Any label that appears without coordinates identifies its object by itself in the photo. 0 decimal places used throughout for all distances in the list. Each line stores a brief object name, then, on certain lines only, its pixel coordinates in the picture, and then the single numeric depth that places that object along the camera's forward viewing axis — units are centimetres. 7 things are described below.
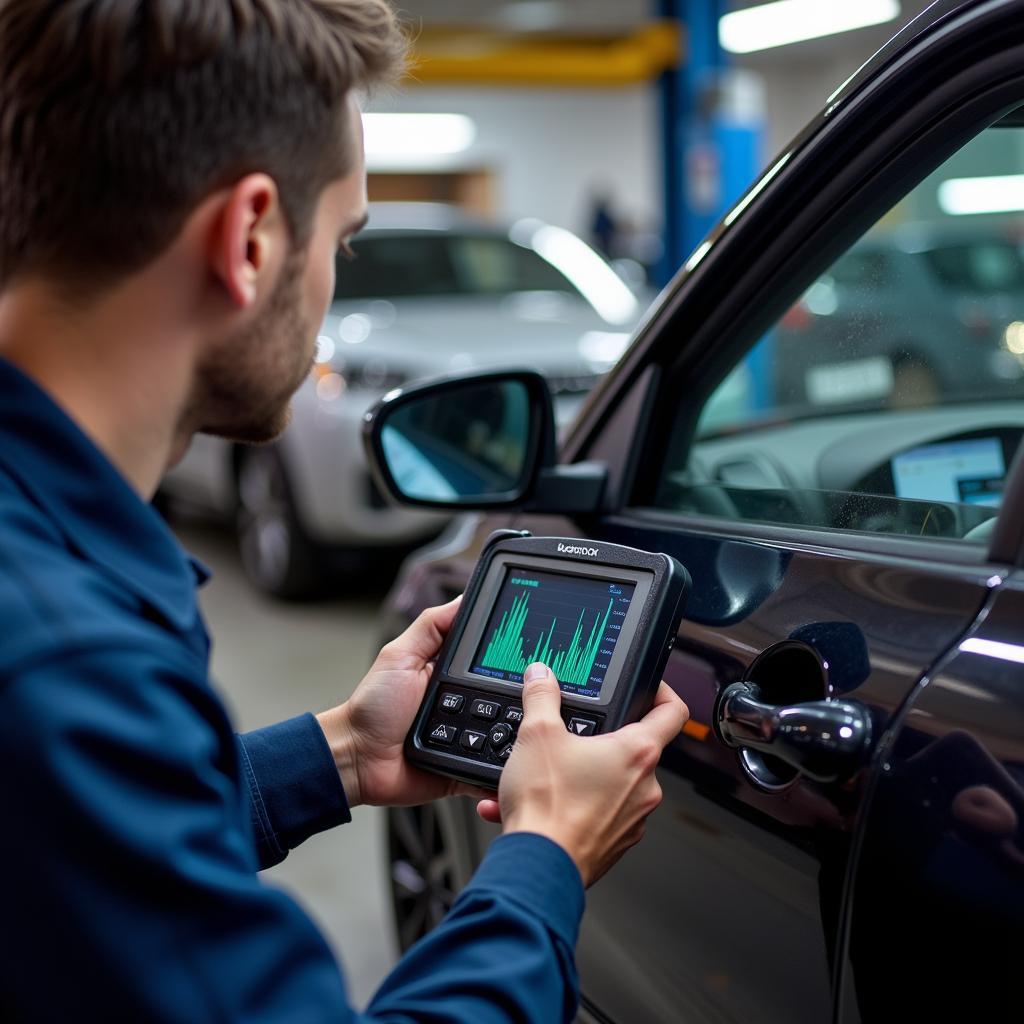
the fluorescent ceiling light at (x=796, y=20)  1131
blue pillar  766
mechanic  71
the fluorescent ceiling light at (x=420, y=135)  1836
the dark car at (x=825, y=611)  90
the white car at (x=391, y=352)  457
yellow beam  1443
